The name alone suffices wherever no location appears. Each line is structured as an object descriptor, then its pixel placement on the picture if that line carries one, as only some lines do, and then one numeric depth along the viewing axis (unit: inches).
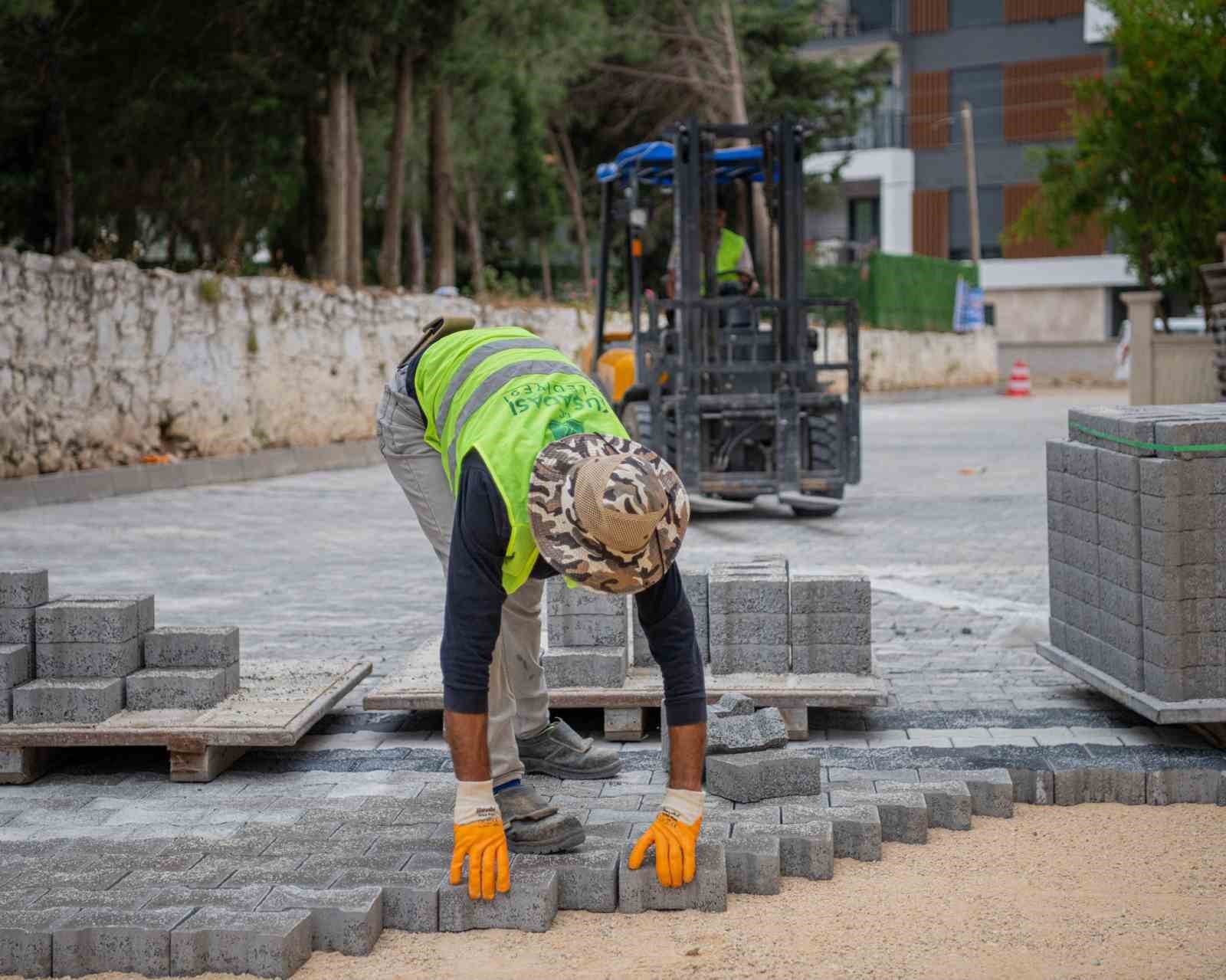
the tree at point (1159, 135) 874.1
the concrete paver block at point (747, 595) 229.3
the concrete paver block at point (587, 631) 229.9
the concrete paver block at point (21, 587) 214.7
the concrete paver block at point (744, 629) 229.9
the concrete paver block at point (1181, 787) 198.1
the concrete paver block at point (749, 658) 230.1
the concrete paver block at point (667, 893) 162.2
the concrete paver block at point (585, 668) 224.5
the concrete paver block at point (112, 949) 148.5
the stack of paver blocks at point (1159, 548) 206.8
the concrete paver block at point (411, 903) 158.6
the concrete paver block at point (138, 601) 221.5
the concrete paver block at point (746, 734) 195.9
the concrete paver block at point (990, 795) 193.9
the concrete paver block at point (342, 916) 152.9
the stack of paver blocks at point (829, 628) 229.5
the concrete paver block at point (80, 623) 215.2
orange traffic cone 1565.0
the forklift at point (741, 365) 524.1
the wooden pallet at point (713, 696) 219.9
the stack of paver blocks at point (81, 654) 214.1
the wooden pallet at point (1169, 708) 205.0
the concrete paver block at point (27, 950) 148.7
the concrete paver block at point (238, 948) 146.8
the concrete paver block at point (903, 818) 183.5
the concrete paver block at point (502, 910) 157.8
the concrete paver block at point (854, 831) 177.3
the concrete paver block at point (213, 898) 157.0
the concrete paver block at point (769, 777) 190.4
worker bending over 145.6
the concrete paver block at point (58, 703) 209.8
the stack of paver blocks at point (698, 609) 235.9
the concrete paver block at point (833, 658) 230.1
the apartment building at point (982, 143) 2004.2
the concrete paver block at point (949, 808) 188.2
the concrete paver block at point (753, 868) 167.2
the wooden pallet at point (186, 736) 205.0
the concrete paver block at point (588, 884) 162.9
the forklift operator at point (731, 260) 539.5
